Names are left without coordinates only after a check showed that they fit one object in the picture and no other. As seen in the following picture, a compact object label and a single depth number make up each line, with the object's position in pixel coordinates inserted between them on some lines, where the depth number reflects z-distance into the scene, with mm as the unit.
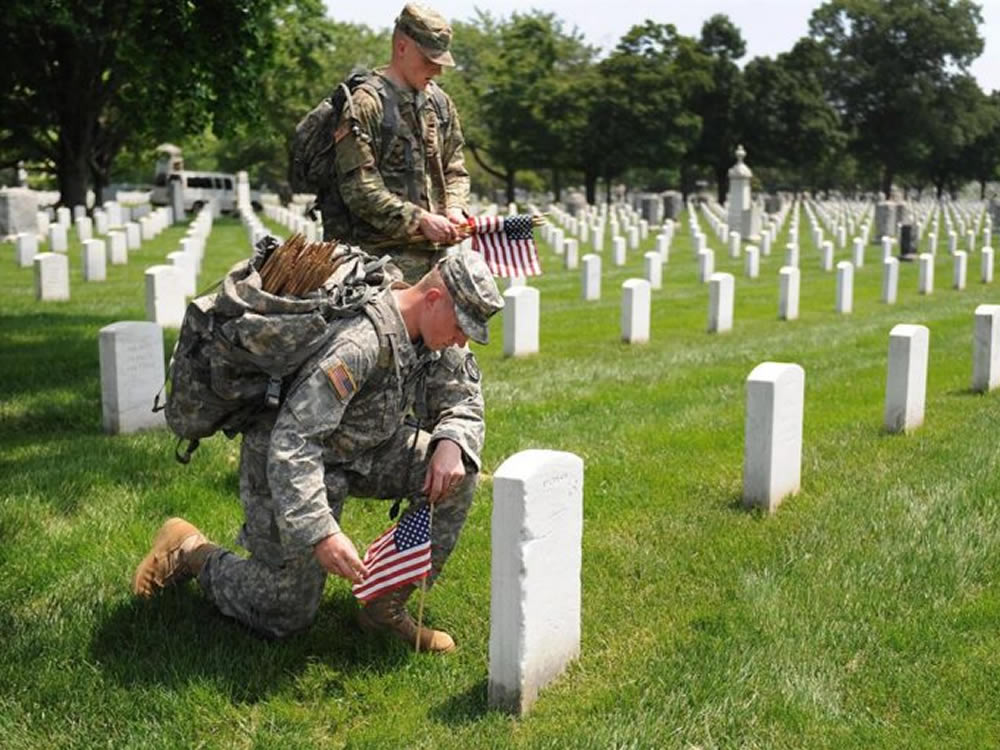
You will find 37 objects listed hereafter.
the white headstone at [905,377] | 7521
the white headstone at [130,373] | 7055
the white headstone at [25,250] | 19266
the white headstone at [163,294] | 10781
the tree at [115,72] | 10281
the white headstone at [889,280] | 18156
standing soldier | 5215
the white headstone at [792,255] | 21453
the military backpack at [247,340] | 3674
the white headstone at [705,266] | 20391
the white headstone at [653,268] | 18953
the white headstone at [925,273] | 20094
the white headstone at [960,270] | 21047
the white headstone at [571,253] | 22922
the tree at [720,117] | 65500
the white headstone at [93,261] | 17297
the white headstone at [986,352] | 9047
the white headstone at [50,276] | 14555
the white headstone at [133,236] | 24031
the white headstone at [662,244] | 22781
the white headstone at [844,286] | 16672
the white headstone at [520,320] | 11188
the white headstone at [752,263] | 22125
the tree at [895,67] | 78250
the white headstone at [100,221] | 27078
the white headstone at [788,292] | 15562
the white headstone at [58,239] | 21623
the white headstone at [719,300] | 13758
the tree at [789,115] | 66000
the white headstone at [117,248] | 20375
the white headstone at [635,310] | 12461
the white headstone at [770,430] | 5762
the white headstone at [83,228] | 23558
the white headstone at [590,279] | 16891
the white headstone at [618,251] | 23609
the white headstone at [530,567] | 3541
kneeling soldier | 3615
